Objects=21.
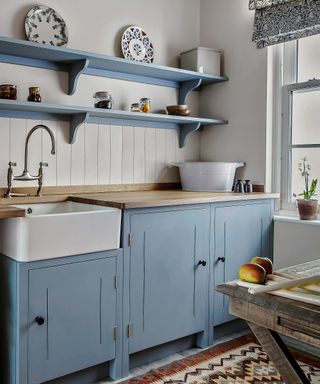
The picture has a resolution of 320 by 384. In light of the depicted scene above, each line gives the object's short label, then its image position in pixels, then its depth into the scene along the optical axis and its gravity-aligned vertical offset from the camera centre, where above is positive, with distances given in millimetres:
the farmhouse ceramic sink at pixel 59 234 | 1813 -279
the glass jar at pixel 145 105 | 2836 +462
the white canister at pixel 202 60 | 3018 +828
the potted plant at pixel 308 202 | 2635 -176
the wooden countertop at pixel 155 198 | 2139 -137
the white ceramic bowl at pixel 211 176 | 2908 -14
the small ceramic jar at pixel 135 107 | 2803 +442
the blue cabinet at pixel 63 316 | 1841 -664
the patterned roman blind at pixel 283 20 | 2555 +976
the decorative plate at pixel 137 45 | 2844 +883
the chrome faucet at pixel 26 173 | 2314 -1
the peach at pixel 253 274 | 1228 -292
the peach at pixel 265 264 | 1290 -275
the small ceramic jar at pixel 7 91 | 2246 +435
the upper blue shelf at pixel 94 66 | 2295 +671
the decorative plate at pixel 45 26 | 2445 +867
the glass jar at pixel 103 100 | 2613 +457
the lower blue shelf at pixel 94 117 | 2340 +362
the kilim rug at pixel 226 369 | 2176 -1062
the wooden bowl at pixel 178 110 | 2957 +449
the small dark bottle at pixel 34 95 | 2352 +435
